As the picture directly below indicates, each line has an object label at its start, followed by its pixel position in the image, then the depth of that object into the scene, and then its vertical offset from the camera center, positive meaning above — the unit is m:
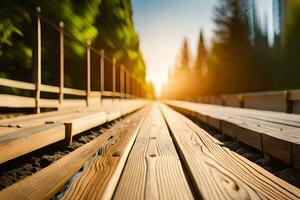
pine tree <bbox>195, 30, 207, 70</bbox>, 34.17 +7.45
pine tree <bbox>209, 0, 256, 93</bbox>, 18.28 +4.57
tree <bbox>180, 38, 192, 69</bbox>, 49.47 +10.23
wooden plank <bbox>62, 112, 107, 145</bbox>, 1.79 -0.22
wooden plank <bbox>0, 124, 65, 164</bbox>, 1.07 -0.22
